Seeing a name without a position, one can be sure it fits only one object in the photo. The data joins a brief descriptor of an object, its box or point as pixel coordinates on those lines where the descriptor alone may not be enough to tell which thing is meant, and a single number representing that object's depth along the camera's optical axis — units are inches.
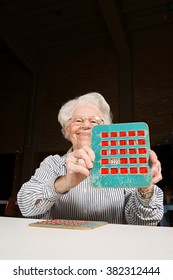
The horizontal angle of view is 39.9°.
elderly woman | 24.2
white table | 11.7
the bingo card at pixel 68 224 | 20.3
